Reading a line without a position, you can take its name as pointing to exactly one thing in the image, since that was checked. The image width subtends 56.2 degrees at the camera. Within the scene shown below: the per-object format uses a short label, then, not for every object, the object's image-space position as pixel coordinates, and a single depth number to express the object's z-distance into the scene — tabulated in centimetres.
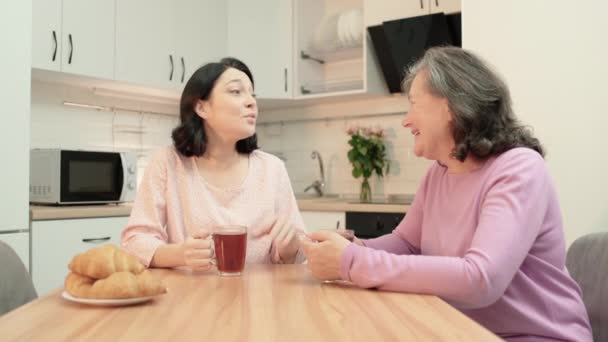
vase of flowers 351
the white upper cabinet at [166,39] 312
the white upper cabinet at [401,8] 311
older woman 105
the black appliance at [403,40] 310
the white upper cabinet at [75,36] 274
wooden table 80
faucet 386
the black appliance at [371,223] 290
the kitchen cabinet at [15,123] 230
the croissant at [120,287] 97
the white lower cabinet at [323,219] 310
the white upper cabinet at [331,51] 353
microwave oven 275
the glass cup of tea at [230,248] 125
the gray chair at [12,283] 133
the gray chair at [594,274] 131
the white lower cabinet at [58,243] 246
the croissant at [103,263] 100
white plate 96
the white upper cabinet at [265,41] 368
